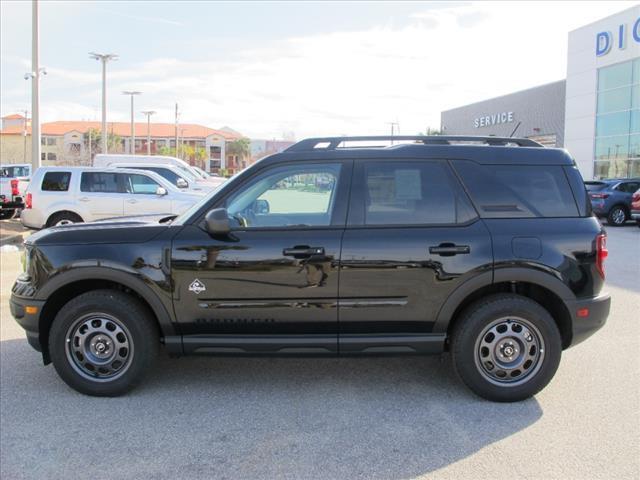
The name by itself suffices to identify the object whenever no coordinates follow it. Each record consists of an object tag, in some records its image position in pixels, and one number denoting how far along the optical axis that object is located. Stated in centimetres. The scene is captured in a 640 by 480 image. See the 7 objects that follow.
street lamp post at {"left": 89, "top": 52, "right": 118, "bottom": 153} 3750
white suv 1250
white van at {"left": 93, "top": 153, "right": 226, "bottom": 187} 2167
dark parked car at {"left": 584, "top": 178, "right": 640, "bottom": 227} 1941
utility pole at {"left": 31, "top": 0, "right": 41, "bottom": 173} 1664
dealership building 3195
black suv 416
